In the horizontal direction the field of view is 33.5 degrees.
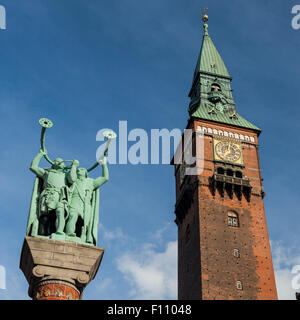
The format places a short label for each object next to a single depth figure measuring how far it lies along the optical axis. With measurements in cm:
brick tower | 3722
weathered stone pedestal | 1098
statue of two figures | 1209
